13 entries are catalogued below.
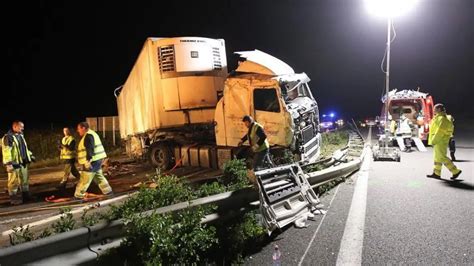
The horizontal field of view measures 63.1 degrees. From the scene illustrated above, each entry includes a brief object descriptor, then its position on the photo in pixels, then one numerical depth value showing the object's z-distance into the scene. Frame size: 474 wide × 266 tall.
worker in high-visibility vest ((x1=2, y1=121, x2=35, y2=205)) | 7.45
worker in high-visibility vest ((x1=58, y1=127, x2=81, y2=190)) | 8.61
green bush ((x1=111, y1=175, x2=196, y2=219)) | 3.90
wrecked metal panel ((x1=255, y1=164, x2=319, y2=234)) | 4.46
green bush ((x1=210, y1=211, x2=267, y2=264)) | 3.84
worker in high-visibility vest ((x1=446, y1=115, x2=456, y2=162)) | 9.78
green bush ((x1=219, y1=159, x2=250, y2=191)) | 5.63
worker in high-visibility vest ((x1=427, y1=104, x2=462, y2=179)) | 7.54
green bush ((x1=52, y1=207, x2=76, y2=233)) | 3.30
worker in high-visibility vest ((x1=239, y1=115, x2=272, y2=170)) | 7.06
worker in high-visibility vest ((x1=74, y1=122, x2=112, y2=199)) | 7.16
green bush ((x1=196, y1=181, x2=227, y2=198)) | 4.84
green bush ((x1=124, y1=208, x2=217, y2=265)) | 3.20
